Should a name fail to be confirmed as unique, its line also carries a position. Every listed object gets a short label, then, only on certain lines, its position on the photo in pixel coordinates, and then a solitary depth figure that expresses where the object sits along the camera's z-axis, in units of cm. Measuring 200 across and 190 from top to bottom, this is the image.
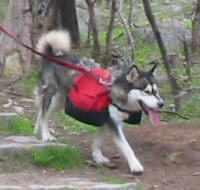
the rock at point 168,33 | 1616
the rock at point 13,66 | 1230
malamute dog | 750
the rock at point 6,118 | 888
